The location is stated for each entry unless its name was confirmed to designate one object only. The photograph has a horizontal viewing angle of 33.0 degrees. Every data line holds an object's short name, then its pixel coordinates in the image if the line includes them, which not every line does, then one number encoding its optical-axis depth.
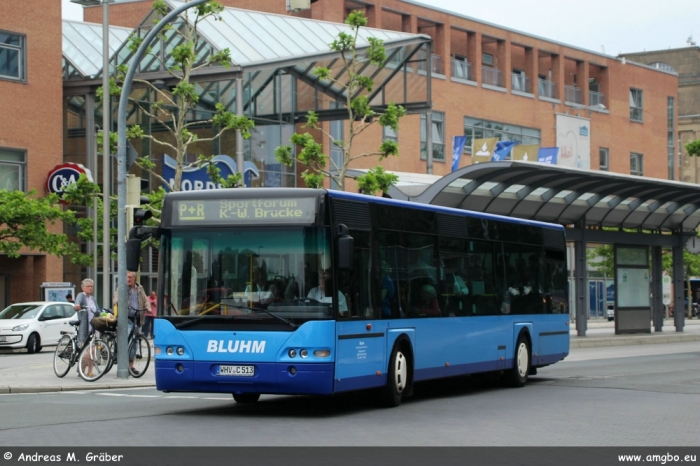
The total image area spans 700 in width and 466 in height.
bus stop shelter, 28.72
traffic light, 17.39
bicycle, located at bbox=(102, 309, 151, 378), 20.27
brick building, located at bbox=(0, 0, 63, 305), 43.09
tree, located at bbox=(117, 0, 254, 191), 31.30
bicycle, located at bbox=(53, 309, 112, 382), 19.75
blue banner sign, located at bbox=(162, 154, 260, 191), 39.38
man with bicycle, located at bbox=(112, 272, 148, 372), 21.69
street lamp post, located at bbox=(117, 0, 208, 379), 19.98
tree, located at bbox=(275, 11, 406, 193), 31.70
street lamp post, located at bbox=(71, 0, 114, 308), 28.95
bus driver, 13.59
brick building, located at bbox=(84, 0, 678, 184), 60.38
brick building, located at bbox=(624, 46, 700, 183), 106.12
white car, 32.41
